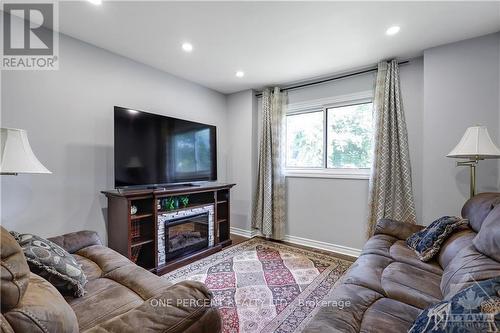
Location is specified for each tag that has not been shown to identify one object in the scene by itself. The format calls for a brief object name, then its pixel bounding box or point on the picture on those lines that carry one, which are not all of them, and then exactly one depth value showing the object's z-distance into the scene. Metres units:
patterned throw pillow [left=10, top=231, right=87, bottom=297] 1.28
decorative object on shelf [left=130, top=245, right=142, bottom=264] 2.61
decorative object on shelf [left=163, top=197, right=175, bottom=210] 2.76
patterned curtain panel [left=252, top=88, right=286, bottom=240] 3.71
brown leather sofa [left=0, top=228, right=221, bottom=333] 0.71
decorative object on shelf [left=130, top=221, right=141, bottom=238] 2.57
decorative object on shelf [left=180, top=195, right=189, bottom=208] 2.96
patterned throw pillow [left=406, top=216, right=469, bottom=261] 1.78
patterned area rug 1.85
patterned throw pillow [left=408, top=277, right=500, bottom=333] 0.72
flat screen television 2.51
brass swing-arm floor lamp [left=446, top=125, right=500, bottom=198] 1.97
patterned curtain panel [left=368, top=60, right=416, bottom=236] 2.79
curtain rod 3.01
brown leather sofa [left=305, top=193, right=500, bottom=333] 1.10
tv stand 2.40
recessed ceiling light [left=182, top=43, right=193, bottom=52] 2.49
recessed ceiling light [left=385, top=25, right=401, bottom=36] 2.18
